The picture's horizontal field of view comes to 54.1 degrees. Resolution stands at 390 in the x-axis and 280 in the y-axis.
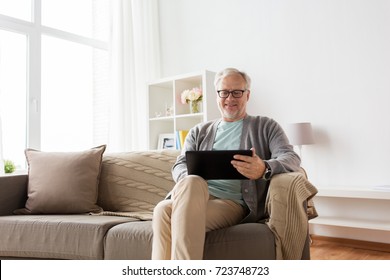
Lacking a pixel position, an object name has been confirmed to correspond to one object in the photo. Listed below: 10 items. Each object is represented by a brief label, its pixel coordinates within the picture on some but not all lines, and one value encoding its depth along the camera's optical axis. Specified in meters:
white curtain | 3.89
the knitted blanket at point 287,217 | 1.54
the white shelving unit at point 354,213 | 2.71
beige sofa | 1.51
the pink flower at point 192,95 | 3.53
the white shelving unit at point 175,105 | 3.47
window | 3.28
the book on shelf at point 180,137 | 3.59
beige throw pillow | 2.14
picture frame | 3.80
